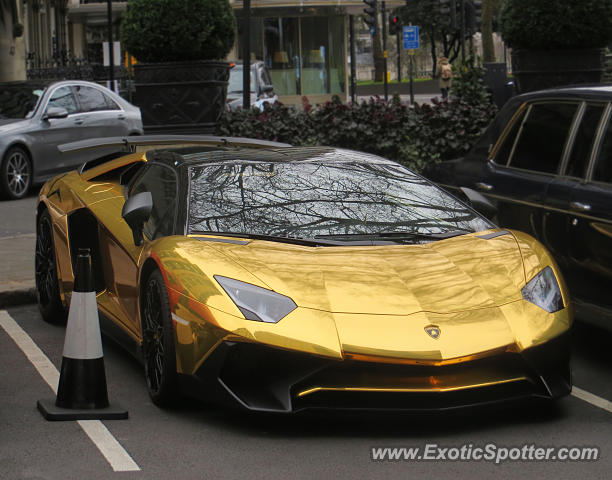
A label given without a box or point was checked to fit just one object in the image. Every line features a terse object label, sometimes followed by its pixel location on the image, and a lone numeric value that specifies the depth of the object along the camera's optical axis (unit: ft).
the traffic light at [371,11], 118.62
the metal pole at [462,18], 114.83
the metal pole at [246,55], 45.06
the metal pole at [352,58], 138.86
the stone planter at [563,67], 42.57
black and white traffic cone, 18.31
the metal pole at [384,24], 139.64
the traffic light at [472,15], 116.06
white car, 76.02
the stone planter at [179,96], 44.24
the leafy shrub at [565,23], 42.09
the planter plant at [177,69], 44.11
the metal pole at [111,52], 89.40
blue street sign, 143.54
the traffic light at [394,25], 145.69
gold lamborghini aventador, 16.78
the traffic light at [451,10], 115.03
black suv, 21.90
